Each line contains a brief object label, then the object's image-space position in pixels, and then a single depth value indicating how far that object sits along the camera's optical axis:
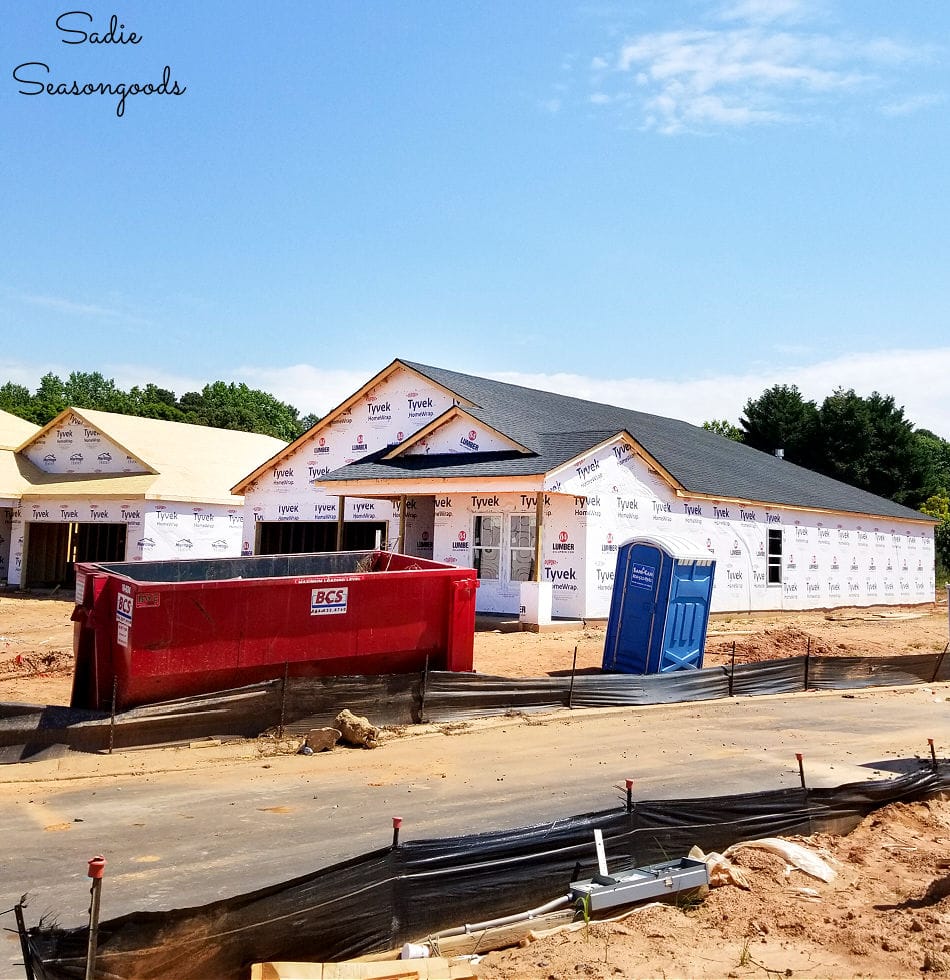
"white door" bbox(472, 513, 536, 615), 22.81
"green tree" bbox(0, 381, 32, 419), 85.69
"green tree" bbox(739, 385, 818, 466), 63.62
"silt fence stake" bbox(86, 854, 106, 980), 4.21
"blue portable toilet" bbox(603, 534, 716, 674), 15.53
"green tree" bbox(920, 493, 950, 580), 59.81
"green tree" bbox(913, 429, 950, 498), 61.88
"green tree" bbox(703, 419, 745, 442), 78.88
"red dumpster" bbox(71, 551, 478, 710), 10.30
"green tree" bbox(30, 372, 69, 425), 86.69
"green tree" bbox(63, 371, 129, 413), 95.06
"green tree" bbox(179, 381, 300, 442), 93.00
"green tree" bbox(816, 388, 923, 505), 61.25
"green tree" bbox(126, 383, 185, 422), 88.38
